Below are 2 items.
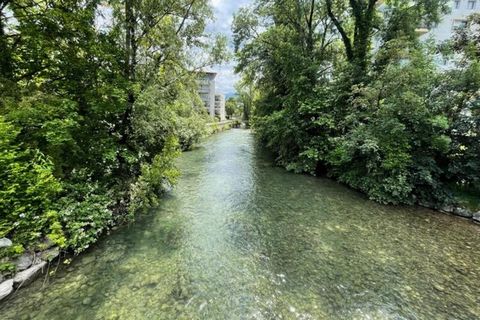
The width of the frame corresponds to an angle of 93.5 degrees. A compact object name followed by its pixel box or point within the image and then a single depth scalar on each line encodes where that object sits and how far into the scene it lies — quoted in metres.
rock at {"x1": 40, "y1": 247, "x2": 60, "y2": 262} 3.86
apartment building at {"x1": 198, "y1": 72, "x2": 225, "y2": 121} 41.88
